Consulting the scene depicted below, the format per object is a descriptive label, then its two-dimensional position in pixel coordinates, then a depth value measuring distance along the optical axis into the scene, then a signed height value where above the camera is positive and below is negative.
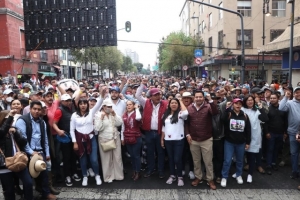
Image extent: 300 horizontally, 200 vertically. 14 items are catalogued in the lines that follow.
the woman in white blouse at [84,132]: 5.27 -1.09
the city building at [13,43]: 23.91 +3.27
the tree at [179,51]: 34.50 +3.19
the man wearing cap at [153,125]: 5.65 -1.02
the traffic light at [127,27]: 17.26 +3.16
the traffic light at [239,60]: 14.02 +0.75
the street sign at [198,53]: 18.36 +1.51
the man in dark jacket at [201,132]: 5.16 -1.11
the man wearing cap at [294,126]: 5.53 -1.11
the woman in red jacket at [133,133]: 5.56 -1.17
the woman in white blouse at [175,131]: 5.29 -1.10
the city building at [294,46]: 11.57 +1.23
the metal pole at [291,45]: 9.77 +1.04
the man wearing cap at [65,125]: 5.31 -0.95
